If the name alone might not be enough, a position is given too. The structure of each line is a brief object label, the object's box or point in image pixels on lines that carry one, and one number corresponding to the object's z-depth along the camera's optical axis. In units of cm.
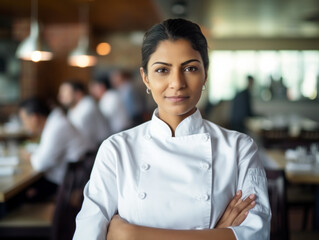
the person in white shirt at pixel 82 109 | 531
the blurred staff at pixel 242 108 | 762
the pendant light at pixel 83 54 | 580
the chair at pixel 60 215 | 259
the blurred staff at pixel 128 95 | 857
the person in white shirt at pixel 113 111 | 697
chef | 129
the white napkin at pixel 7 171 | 296
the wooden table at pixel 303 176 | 294
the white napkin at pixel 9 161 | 341
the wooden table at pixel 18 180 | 251
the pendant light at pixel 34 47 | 426
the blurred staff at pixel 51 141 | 346
